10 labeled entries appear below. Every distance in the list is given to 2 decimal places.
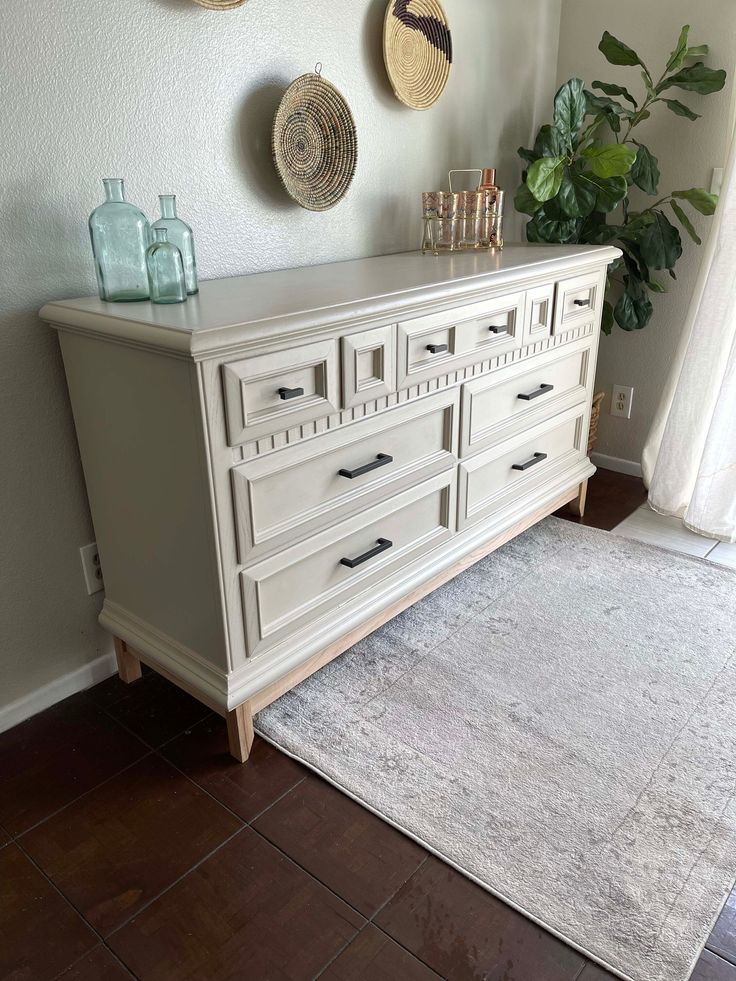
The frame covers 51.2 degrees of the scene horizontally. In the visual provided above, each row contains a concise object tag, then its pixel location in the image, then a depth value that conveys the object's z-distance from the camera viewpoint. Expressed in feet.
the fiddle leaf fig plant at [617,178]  7.93
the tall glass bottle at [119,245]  5.07
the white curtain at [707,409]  8.11
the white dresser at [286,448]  4.60
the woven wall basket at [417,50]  7.11
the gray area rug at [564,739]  4.39
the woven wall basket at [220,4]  5.58
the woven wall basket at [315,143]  6.37
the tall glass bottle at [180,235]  5.19
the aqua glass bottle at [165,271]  4.96
